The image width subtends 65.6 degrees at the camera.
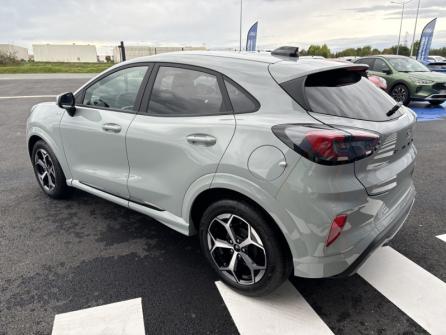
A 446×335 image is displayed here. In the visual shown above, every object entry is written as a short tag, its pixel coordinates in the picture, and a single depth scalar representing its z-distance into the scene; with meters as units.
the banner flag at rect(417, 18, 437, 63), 28.41
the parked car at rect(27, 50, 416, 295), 2.06
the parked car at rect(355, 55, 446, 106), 10.76
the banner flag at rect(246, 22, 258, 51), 29.89
